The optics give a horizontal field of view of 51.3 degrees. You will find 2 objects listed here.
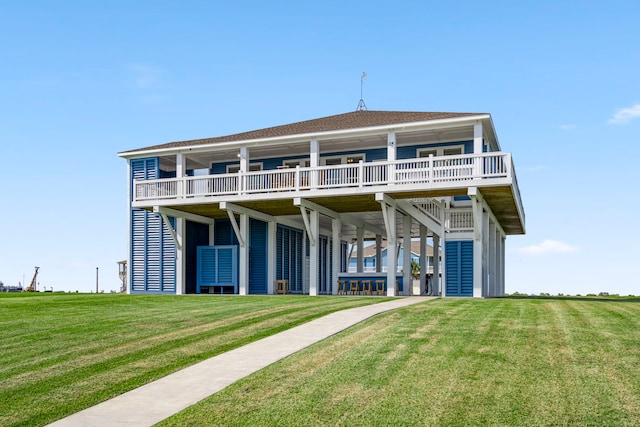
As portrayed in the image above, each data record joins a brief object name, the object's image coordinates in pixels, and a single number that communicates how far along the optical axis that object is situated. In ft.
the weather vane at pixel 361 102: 113.39
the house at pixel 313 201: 76.95
